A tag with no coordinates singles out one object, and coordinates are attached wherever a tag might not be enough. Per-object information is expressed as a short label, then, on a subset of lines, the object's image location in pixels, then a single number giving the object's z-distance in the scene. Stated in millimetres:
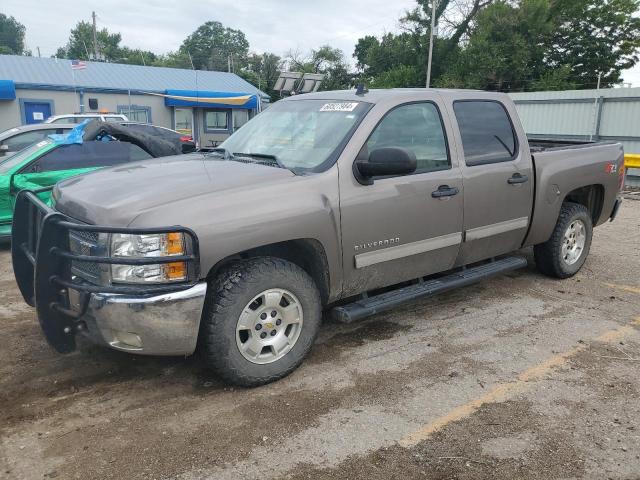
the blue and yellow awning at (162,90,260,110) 26328
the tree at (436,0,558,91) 34562
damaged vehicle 7246
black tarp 7922
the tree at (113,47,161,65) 76969
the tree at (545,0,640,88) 37219
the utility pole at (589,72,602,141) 15773
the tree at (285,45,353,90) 56091
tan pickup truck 3055
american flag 24078
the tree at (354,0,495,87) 38562
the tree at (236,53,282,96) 55438
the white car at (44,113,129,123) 15228
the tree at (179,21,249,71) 86188
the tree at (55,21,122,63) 80000
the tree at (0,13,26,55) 106138
